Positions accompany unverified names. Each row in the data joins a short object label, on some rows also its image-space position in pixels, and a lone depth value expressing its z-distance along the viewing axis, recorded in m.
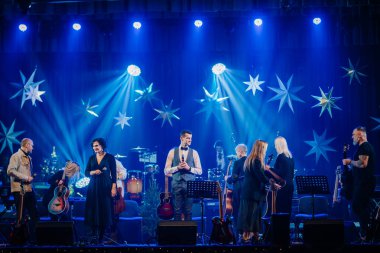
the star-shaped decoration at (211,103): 16.00
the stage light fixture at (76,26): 15.18
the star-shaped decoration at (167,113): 16.16
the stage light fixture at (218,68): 15.83
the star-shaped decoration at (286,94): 15.82
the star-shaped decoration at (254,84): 15.84
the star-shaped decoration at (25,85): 15.94
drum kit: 14.27
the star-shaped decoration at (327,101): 15.66
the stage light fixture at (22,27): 15.21
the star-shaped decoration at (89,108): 16.14
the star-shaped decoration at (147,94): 16.09
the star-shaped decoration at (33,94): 15.94
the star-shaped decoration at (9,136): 15.88
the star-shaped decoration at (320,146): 15.76
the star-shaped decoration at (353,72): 15.52
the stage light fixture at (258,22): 15.03
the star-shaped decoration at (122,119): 16.25
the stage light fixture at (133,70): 15.91
